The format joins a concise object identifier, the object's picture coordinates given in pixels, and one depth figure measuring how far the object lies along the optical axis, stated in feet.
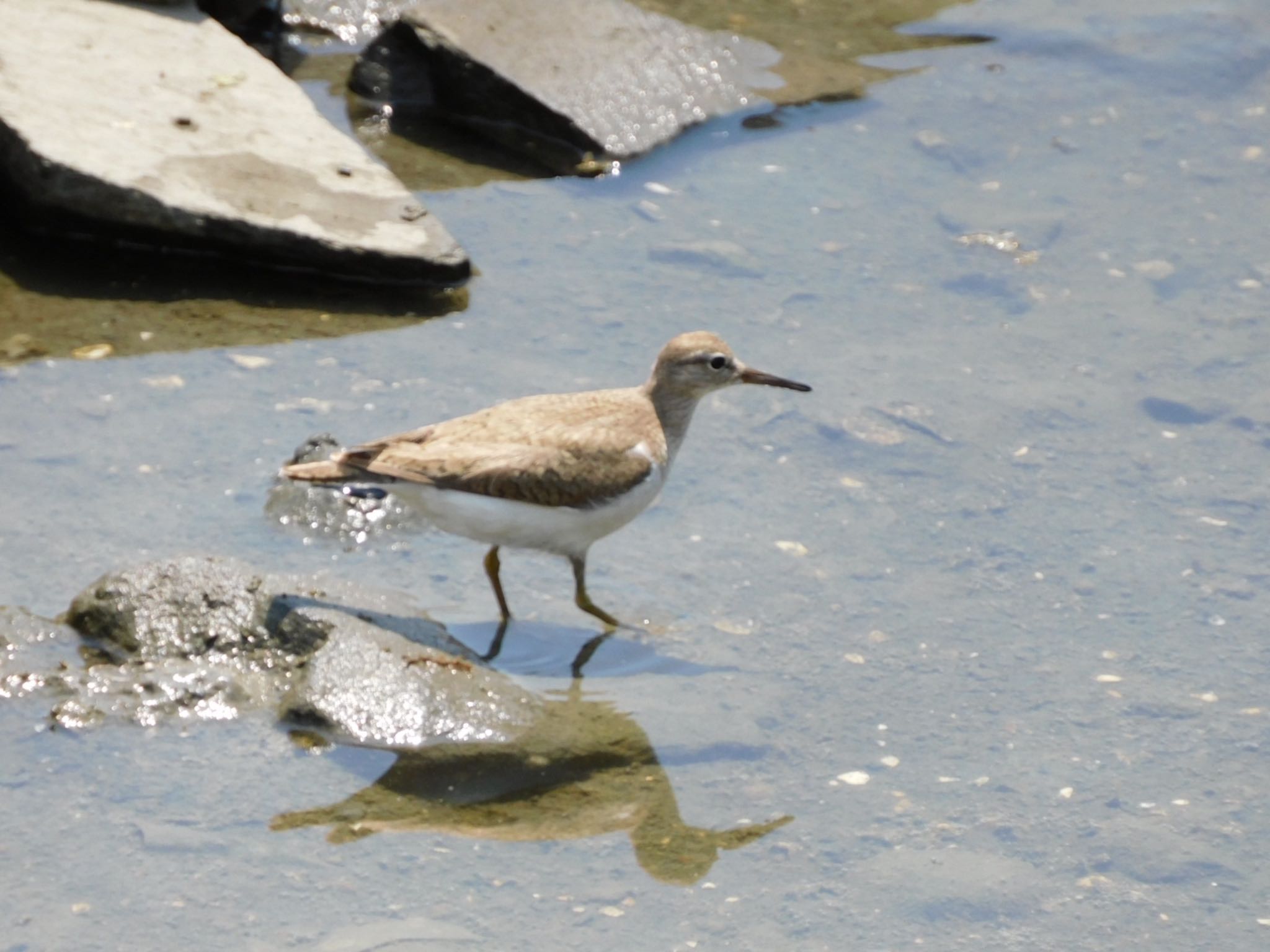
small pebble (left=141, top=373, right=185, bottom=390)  51.90
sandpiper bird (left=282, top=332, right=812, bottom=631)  42.22
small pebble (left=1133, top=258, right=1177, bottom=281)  61.82
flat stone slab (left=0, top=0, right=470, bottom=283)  55.88
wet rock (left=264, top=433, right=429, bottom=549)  46.16
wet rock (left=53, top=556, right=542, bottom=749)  37.99
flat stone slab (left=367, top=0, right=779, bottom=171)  68.18
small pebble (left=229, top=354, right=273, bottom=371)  53.42
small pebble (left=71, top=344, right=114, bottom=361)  52.80
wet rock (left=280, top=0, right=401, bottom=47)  76.13
